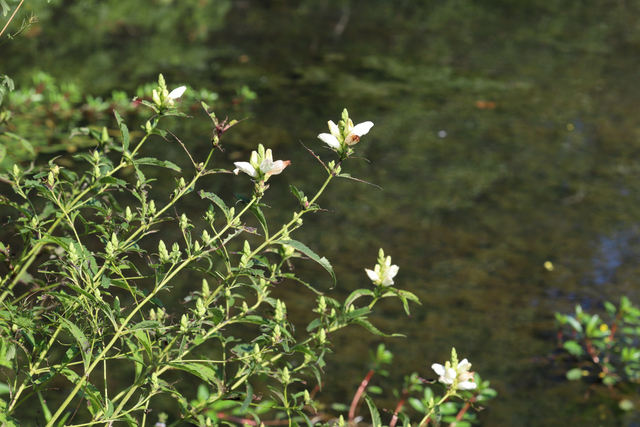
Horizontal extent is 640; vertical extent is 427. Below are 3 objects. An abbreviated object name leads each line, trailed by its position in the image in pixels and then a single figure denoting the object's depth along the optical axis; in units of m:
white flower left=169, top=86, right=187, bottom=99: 3.13
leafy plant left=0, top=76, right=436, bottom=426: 3.08
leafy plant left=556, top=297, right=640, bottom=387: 3.71
